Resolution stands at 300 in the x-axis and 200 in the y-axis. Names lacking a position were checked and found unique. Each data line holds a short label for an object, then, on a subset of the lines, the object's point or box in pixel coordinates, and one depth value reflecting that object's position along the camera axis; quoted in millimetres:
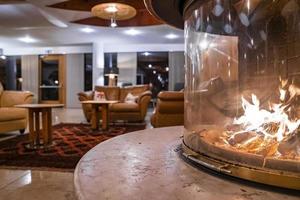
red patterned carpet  2697
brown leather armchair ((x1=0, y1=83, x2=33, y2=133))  4113
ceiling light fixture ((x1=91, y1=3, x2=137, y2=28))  4660
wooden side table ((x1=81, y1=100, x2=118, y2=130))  4898
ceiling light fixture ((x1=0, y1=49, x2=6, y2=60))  11101
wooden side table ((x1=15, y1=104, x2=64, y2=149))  3482
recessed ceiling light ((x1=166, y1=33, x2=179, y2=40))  8075
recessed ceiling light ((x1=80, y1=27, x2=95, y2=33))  7278
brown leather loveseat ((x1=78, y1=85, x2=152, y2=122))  6039
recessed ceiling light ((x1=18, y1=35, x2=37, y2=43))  8891
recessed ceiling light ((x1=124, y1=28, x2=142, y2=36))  7459
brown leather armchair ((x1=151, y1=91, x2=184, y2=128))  4336
